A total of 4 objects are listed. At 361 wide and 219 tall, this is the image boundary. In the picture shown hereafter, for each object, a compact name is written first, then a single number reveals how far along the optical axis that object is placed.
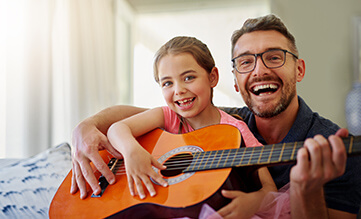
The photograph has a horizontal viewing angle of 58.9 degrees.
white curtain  2.02
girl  1.11
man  0.99
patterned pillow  1.17
